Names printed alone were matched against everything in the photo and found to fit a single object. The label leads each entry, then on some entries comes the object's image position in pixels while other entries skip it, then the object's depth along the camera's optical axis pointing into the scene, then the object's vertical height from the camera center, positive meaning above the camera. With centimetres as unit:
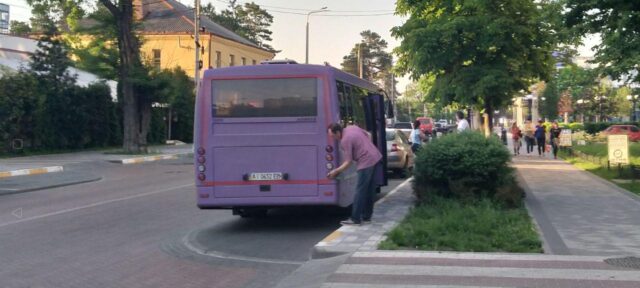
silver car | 2005 -65
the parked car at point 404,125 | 5129 +44
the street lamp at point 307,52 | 4723 +556
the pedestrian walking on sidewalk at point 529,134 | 3094 -23
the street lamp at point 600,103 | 7981 +294
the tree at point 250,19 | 9406 +1595
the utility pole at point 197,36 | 3488 +500
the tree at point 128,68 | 3338 +329
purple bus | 1053 -8
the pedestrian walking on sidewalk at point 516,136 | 3000 -30
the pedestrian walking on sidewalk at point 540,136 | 2961 -31
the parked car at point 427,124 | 5275 +54
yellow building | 5797 +828
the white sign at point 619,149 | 1906 -60
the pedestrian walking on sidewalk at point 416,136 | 2052 -17
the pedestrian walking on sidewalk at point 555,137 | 2869 -35
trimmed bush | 1147 -68
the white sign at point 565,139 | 3162 -49
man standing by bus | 1025 -44
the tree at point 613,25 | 1459 +229
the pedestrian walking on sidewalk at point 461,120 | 1863 +29
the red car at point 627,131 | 4737 -22
